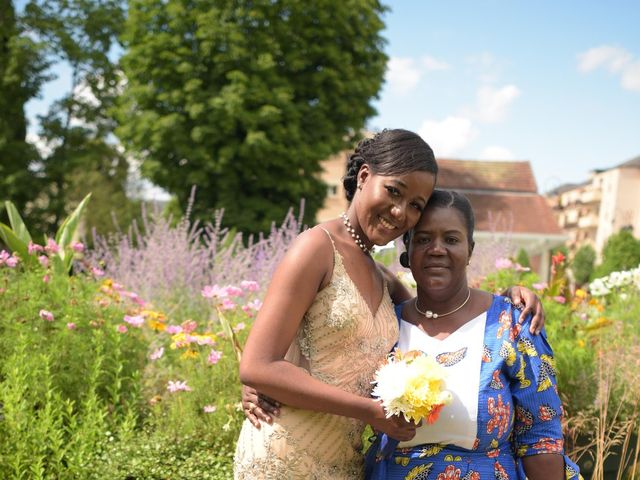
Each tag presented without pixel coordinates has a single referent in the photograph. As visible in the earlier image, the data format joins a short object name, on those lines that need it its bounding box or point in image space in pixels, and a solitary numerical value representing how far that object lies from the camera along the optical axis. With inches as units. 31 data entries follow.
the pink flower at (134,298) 180.0
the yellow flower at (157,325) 172.6
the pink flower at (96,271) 197.3
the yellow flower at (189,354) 154.6
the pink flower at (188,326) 158.6
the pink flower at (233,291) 166.1
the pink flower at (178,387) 145.4
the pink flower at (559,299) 200.2
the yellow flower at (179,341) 151.1
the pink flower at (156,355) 157.9
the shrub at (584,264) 1700.3
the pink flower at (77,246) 211.6
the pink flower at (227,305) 172.6
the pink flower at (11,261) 184.5
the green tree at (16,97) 936.9
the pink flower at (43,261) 195.6
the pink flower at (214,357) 146.9
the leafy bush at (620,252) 959.0
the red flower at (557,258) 214.3
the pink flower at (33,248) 201.9
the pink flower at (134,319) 163.3
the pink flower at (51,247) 201.4
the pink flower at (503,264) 210.4
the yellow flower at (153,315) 171.6
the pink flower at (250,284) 162.2
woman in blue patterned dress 84.7
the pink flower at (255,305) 166.7
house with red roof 1222.9
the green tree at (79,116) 975.6
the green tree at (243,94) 751.1
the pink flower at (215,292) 164.1
